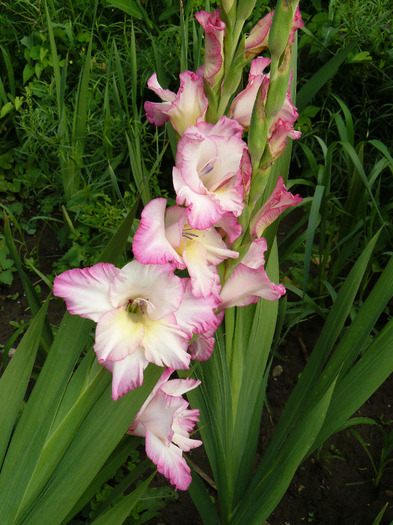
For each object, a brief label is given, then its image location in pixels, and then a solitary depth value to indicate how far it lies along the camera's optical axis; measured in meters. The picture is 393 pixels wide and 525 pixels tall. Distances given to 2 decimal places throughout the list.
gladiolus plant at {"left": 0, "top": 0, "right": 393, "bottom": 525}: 0.72
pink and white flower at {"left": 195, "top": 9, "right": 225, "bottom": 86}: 0.76
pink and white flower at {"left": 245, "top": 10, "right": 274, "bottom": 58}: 0.80
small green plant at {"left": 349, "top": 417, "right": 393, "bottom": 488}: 1.43
